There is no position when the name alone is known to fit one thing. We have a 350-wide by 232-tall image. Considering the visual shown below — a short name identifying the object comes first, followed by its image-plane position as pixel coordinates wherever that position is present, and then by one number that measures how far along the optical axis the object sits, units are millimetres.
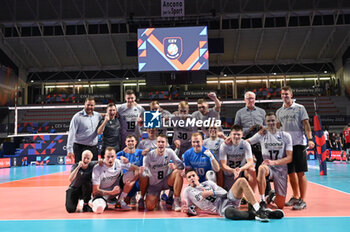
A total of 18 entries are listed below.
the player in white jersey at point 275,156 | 5078
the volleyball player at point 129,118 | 6676
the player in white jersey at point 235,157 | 5108
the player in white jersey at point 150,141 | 6438
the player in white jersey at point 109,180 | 5398
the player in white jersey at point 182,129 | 5918
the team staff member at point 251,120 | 5989
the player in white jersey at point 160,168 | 5492
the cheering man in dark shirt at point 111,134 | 6488
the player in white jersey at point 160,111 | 6120
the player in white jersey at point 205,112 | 6004
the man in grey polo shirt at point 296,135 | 5453
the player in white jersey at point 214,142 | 5792
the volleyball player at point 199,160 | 5270
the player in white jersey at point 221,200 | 4359
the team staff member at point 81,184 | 5301
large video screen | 16031
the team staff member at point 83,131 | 6168
